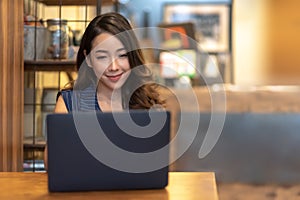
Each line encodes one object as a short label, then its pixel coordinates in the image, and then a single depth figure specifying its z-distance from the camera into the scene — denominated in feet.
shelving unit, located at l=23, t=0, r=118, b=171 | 7.58
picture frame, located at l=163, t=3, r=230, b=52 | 20.18
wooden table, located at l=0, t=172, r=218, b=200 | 3.81
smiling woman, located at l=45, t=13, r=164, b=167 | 5.15
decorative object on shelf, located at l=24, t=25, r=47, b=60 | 7.59
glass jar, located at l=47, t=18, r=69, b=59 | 7.73
